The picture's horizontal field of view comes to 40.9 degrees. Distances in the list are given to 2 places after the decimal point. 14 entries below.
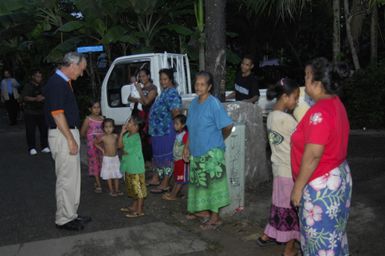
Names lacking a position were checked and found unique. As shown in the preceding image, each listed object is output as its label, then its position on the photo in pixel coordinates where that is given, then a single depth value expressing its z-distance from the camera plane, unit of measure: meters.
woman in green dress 5.44
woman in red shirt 3.38
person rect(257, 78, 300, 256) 4.68
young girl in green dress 6.09
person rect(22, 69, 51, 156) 10.61
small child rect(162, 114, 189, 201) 6.66
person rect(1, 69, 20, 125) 17.06
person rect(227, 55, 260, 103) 7.21
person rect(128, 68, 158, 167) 7.80
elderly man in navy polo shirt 5.47
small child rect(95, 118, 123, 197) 7.08
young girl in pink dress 7.46
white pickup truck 11.05
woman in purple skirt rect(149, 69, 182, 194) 6.88
